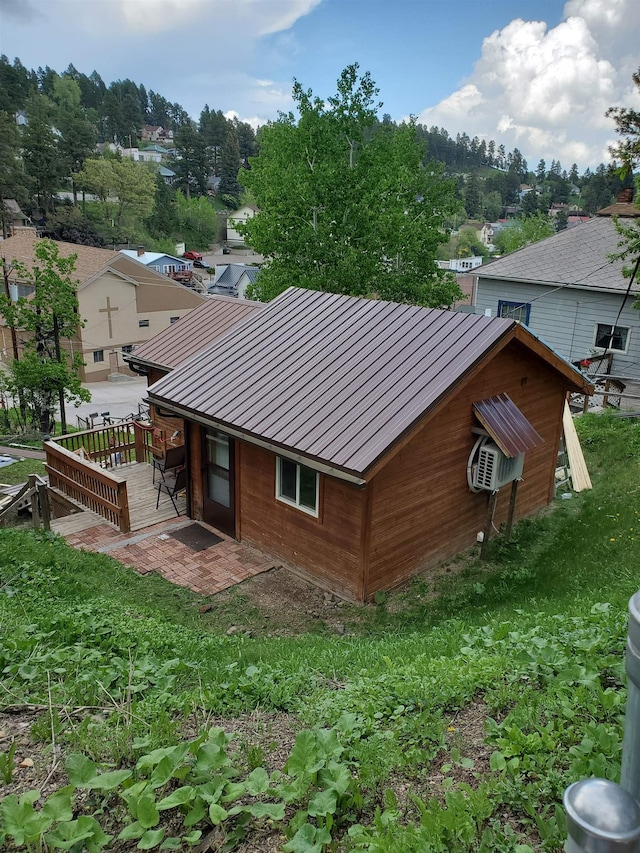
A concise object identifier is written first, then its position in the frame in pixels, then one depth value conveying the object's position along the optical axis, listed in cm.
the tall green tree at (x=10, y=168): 6825
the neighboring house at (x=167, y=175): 11484
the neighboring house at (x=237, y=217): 9599
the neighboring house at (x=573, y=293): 1988
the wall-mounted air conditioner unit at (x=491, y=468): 955
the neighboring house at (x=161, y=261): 5700
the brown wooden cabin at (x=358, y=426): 844
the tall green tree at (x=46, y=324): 1992
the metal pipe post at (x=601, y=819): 187
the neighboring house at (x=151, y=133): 18041
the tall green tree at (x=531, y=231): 5353
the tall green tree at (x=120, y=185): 7388
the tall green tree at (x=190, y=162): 10356
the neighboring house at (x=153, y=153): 13285
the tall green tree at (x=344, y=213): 2181
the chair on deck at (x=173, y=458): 1165
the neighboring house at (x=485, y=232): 12830
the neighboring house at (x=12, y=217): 6367
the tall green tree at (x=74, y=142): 7906
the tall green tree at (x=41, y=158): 7312
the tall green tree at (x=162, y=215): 8619
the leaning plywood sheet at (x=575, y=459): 1310
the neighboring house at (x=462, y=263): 9081
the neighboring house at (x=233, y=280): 6166
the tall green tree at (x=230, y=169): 11125
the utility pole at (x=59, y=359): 2066
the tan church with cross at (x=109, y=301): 4272
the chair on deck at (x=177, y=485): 1161
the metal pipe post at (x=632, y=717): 209
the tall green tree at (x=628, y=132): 1153
